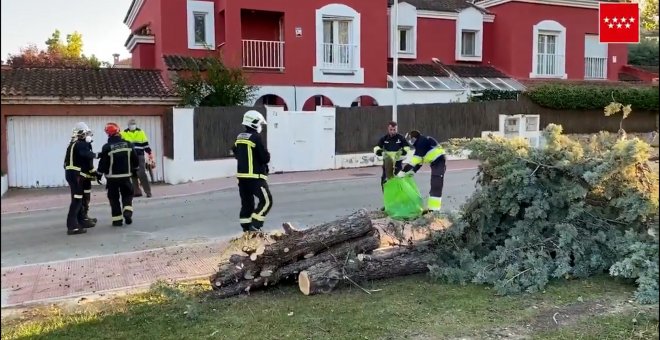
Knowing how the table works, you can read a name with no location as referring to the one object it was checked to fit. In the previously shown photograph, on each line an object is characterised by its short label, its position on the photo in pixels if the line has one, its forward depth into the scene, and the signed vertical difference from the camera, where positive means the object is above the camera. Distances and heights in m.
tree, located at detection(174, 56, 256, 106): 17.22 +1.19
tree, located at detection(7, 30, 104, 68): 19.42 +2.63
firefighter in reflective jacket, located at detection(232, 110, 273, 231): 7.90 -0.64
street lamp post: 19.45 +1.97
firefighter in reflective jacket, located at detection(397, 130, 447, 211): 9.23 -0.56
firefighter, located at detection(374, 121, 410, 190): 10.44 -0.37
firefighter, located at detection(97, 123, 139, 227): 9.73 -0.74
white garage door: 15.70 -0.46
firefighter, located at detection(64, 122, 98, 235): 8.73 -0.71
